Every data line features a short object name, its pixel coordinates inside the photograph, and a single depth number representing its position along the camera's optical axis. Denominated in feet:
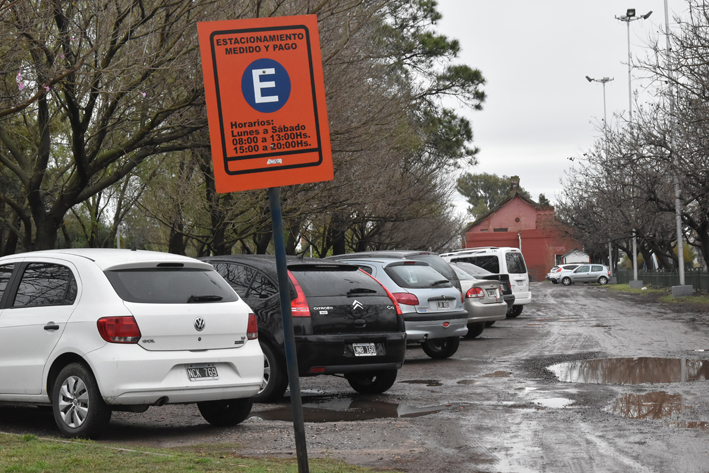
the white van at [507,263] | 84.79
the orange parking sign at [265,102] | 16.56
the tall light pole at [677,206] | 89.69
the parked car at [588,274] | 233.55
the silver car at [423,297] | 44.91
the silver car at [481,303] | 61.00
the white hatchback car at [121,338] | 23.72
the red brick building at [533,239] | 301.02
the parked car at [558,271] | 241.55
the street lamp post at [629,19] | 163.94
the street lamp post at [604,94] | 214.65
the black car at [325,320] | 31.53
